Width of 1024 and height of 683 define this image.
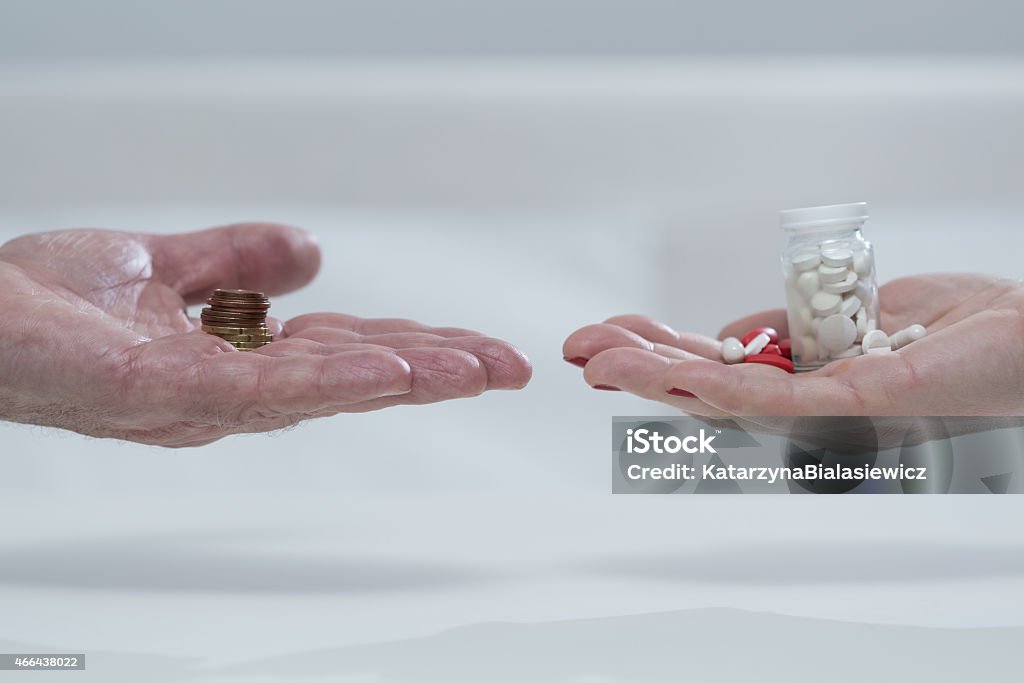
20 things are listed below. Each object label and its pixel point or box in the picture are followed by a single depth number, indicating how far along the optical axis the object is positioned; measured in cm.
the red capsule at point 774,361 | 95
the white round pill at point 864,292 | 95
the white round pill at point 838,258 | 95
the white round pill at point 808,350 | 95
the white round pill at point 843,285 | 95
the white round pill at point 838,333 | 95
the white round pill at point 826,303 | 95
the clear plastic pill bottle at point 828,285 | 95
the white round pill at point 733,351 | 96
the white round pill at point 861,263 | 95
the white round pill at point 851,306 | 95
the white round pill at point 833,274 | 95
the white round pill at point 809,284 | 95
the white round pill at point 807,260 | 95
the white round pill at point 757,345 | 97
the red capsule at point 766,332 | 98
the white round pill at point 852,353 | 95
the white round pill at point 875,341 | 94
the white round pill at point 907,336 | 95
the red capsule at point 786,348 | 99
